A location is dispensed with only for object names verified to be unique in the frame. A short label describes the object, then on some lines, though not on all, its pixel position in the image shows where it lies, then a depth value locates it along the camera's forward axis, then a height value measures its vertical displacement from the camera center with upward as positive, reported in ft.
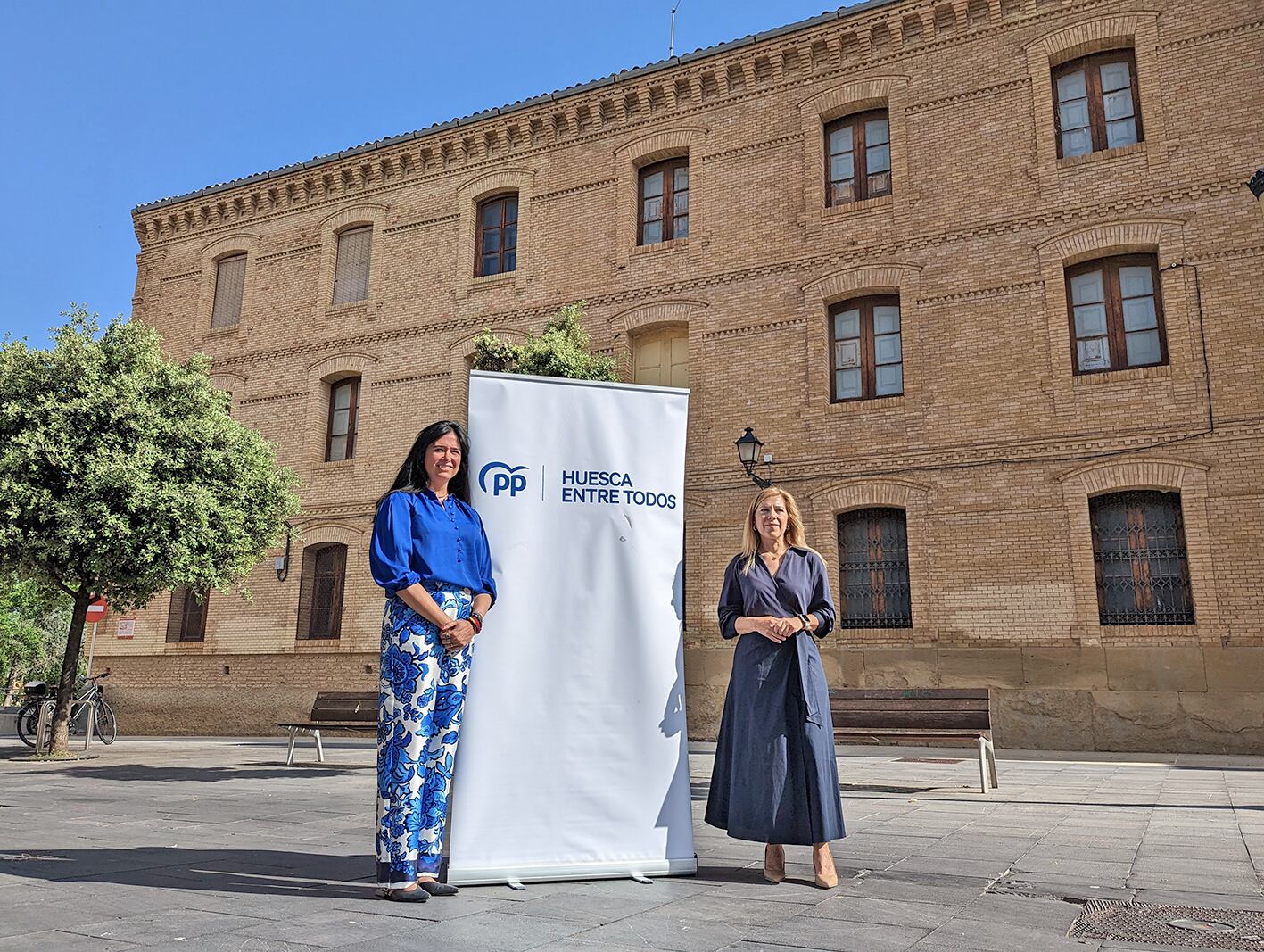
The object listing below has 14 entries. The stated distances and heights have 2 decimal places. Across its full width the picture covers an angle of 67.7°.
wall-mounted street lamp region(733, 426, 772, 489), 42.75 +9.89
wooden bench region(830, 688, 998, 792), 29.45 -1.39
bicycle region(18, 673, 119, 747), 49.50 -2.80
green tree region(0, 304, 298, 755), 38.68 +7.75
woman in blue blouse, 12.86 +0.00
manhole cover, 10.94 -3.01
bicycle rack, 43.19 -3.13
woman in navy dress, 14.01 -0.53
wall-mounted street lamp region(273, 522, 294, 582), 61.16 +6.17
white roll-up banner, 13.93 +0.32
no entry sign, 61.72 +3.02
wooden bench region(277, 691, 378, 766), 38.06 -2.00
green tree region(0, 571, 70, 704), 161.38 +3.59
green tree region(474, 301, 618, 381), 43.32 +14.50
